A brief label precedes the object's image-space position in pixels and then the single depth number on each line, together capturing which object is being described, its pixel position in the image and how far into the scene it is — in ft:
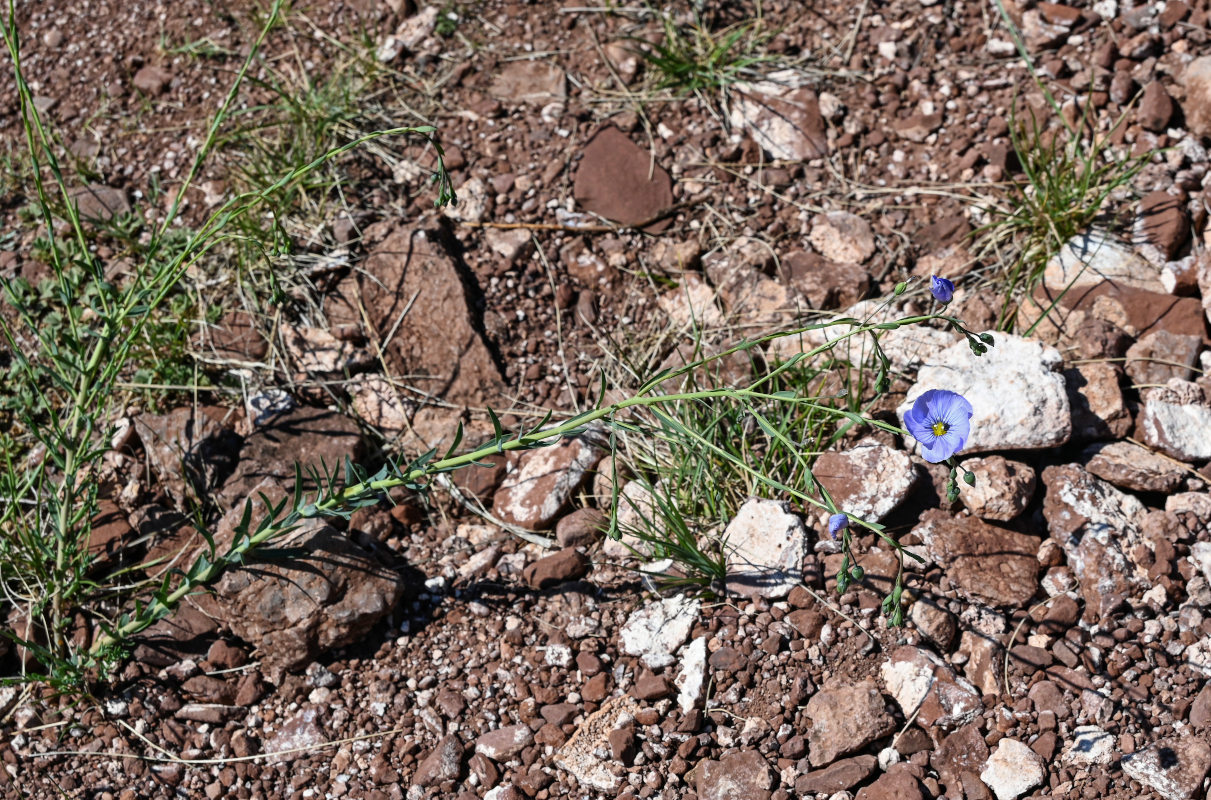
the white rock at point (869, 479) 7.28
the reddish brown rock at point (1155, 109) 9.25
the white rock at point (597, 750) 6.56
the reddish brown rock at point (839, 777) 6.30
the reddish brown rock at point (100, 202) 10.27
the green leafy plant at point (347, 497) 5.71
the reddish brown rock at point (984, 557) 7.05
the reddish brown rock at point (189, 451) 8.36
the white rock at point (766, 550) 7.29
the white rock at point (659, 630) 7.16
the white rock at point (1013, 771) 6.18
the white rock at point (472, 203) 9.86
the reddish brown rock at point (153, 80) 11.21
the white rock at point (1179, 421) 7.57
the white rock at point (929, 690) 6.54
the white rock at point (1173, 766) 5.98
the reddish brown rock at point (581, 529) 8.04
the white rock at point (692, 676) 6.86
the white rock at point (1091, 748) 6.24
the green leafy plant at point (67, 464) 7.02
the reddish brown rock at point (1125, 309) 8.26
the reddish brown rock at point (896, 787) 6.12
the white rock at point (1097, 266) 8.57
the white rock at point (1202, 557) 6.95
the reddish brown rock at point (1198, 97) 9.14
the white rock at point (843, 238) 9.28
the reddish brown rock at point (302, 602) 7.22
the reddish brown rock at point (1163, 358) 8.05
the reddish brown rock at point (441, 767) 6.78
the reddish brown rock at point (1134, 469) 7.41
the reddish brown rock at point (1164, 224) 8.63
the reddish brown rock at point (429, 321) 8.99
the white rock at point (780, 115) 10.06
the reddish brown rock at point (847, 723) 6.44
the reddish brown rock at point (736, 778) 6.34
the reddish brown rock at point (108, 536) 8.04
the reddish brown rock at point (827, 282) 8.93
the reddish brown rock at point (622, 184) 9.80
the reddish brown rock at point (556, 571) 7.80
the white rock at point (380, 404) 8.90
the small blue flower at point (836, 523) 5.83
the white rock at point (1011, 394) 7.34
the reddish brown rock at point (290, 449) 8.27
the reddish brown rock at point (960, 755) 6.35
